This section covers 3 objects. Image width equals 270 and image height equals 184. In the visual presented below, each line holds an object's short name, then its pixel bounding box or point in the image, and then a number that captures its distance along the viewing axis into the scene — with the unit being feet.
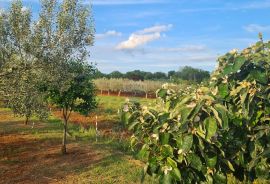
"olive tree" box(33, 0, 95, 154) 32.60
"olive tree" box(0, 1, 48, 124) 31.50
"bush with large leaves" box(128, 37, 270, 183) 6.78
